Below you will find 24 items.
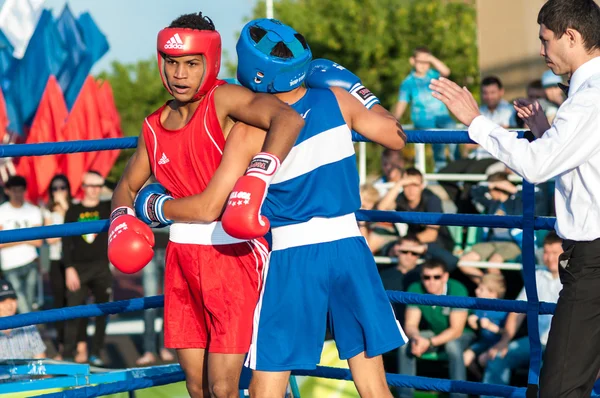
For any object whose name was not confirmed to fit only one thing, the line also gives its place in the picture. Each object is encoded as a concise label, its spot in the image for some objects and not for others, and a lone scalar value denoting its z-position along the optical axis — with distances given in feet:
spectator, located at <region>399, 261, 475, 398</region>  41.08
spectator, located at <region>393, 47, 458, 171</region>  57.80
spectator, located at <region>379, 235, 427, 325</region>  43.48
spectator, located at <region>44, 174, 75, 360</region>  56.78
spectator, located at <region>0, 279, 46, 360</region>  32.83
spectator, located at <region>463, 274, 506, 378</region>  41.32
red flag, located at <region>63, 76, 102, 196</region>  76.78
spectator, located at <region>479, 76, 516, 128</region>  54.69
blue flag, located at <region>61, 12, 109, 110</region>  94.59
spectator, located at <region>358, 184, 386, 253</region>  49.99
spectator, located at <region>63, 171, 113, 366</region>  54.64
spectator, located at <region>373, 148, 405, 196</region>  54.59
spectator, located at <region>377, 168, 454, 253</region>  45.78
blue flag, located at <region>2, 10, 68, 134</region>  88.63
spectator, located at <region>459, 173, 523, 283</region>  44.46
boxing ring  24.53
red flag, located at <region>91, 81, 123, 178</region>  85.24
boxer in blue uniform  21.53
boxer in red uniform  22.30
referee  19.48
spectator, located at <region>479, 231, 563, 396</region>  38.76
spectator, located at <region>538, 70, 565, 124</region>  49.20
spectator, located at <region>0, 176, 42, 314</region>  56.59
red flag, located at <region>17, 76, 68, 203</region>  82.63
